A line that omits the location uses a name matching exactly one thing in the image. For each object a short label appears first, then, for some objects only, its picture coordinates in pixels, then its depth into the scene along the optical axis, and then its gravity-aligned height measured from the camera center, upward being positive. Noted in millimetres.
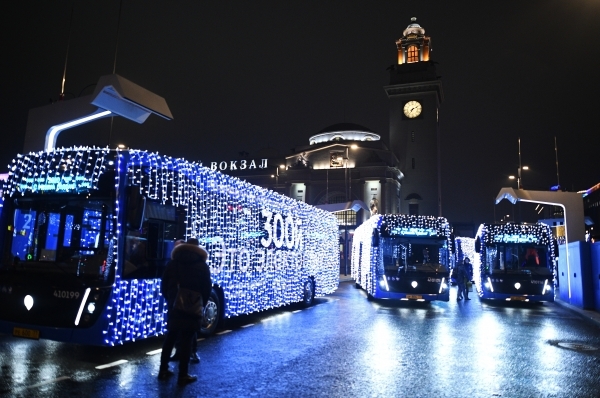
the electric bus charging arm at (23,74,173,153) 11828 +3901
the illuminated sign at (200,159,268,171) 71750 +14873
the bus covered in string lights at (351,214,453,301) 16766 +620
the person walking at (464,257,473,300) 21217 +130
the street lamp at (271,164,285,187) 67975 +13174
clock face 68000 +22293
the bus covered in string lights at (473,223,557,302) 17859 +608
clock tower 67250 +19966
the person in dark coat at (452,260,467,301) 20859 -12
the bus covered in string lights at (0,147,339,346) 7297 +410
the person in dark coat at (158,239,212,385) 6461 -292
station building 63344 +14899
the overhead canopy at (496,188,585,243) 20312 +3111
